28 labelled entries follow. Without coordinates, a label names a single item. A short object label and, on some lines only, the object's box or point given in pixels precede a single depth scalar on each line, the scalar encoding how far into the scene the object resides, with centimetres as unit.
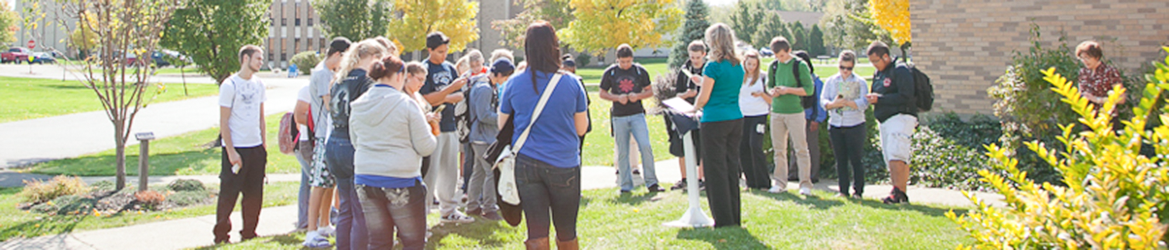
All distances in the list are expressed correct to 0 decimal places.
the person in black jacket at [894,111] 689
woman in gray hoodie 426
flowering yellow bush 233
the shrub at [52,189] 850
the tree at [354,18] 3656
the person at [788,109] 772
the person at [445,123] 670
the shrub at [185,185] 898
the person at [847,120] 738
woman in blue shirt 429
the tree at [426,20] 4059
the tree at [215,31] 1473
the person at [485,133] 648
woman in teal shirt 585
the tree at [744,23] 7150
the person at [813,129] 860
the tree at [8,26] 5487
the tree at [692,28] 3856
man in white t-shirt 606
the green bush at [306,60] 4991
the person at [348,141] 480
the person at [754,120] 809
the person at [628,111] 813
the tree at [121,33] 862
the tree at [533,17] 5581
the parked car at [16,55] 6278
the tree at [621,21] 3666
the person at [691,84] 736
